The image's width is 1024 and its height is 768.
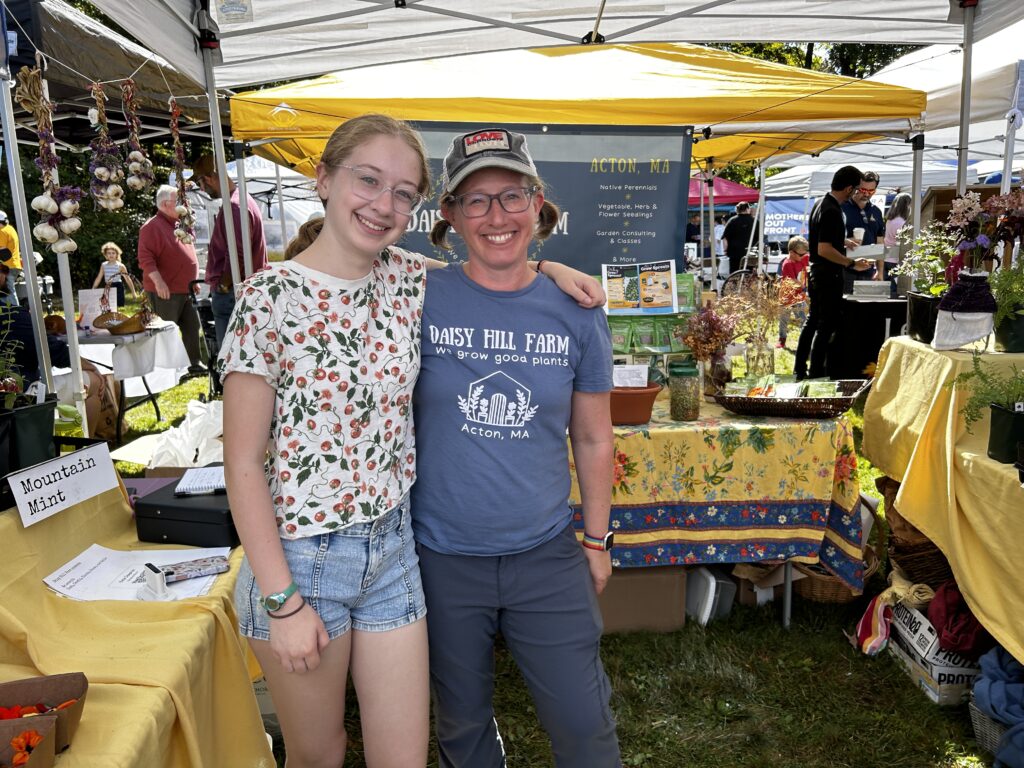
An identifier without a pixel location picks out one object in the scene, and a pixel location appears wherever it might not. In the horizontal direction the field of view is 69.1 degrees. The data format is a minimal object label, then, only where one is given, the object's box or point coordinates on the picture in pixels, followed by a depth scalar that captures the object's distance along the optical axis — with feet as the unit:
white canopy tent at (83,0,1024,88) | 10.65
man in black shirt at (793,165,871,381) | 19.99
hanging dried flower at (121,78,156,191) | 7.31
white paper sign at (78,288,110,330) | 16.93
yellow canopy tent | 12.46
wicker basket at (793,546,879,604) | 9.94
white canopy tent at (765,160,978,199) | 40.29
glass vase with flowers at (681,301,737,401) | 9.41
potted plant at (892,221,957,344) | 9.23
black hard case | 6.38
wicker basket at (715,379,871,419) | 8.86
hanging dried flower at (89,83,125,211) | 7.05
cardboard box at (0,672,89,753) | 3.85
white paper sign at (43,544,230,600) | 5.47
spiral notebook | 6.72
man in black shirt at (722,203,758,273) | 47.44
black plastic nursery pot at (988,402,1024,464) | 7.03
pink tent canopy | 57.21
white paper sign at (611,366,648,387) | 8.85
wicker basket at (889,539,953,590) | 8.67
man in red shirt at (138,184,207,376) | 18.27
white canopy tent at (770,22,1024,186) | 13.53
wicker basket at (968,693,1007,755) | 7.16
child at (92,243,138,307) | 23.00
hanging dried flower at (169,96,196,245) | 8.01
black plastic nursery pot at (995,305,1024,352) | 8.30
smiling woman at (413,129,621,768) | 4.83
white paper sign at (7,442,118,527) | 5.42
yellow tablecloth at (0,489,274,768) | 4.10
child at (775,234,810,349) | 31.42
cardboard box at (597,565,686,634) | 9.48
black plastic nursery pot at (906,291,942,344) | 9.40
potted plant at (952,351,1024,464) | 7.03
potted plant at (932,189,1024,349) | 8.00
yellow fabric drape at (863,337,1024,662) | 7.09
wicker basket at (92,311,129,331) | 16.70
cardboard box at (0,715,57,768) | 3.45
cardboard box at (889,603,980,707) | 8.01
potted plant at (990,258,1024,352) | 8.05
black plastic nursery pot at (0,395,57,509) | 5.43
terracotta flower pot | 8.74
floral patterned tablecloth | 8.82
